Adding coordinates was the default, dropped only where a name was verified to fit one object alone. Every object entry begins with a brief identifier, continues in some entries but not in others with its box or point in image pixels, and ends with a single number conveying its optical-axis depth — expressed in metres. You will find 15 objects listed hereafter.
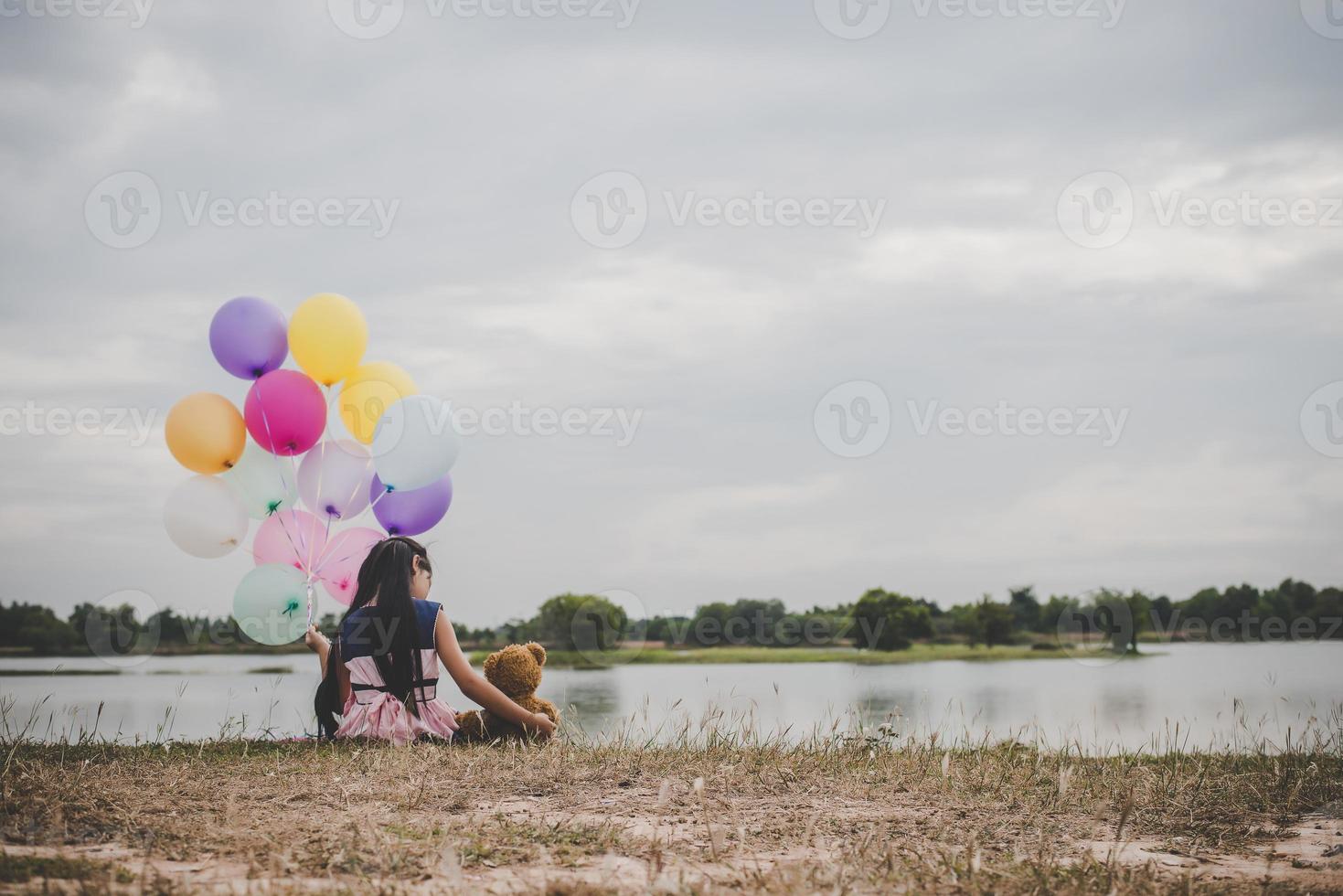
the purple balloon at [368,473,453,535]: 8.08
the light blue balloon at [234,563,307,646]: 7.55
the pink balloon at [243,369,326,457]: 7.81
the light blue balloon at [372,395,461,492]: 7.69
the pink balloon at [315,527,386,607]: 7.84
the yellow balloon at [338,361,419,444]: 8.27
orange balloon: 7.82
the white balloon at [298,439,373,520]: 8.03
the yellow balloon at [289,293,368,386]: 8.15
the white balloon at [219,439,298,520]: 8.05
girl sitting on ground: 6.41
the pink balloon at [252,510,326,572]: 7.96
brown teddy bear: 6.64
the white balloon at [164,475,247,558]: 7.91
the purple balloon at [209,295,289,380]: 8.11
